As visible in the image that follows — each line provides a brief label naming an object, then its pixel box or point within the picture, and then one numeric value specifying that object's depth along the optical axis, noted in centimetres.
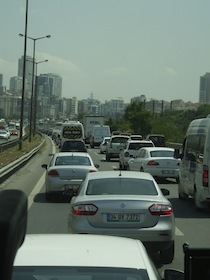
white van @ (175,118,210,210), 1515
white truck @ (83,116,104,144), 8232
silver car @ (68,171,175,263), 918
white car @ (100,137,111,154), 5401
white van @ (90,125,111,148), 7088
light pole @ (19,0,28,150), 4692
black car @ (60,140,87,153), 3884
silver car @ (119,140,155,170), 3257
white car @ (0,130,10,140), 8519
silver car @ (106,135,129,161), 4403
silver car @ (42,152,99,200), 1811
